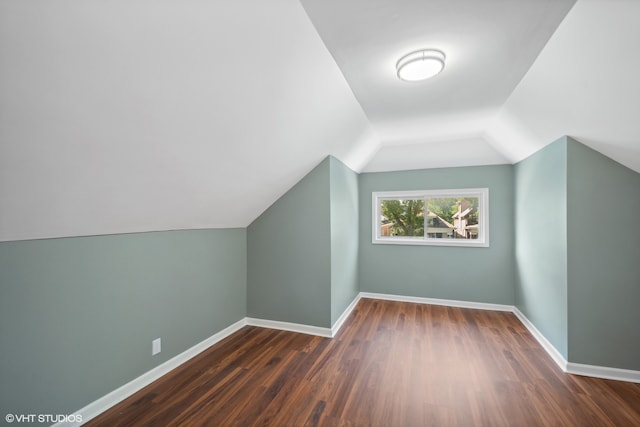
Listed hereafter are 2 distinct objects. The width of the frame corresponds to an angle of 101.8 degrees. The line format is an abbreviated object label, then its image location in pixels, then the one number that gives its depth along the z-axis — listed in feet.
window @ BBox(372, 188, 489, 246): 12.87
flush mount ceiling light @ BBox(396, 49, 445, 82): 5.86
